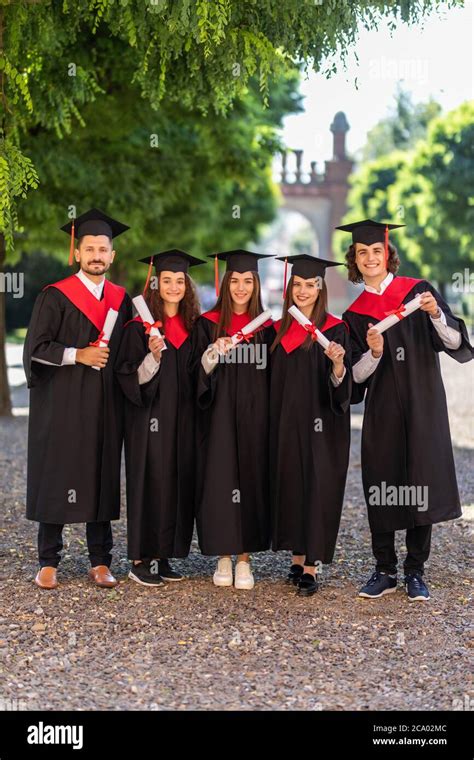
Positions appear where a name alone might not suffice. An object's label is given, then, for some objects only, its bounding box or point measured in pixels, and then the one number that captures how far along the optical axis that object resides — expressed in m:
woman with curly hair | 6.18
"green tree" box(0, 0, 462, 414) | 6.15
